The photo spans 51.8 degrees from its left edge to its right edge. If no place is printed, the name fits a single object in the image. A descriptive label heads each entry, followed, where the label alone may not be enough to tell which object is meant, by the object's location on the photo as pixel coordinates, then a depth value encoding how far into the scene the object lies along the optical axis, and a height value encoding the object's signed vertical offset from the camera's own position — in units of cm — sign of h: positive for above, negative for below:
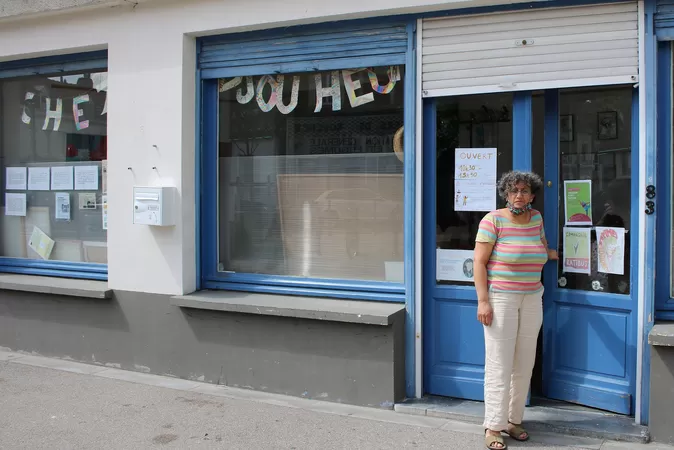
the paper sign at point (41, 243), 744 -33
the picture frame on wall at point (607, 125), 498 +62
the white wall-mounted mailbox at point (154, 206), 601 +6
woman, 450 -51
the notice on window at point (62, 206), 735 +7
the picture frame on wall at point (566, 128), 519 +63
